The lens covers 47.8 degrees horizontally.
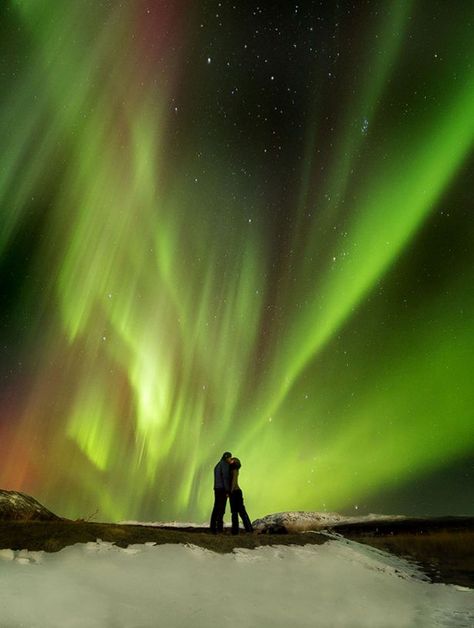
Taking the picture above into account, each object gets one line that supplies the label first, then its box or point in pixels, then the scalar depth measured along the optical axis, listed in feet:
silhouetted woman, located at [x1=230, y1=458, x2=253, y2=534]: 41.98
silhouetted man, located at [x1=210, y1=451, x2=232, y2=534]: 42.22
